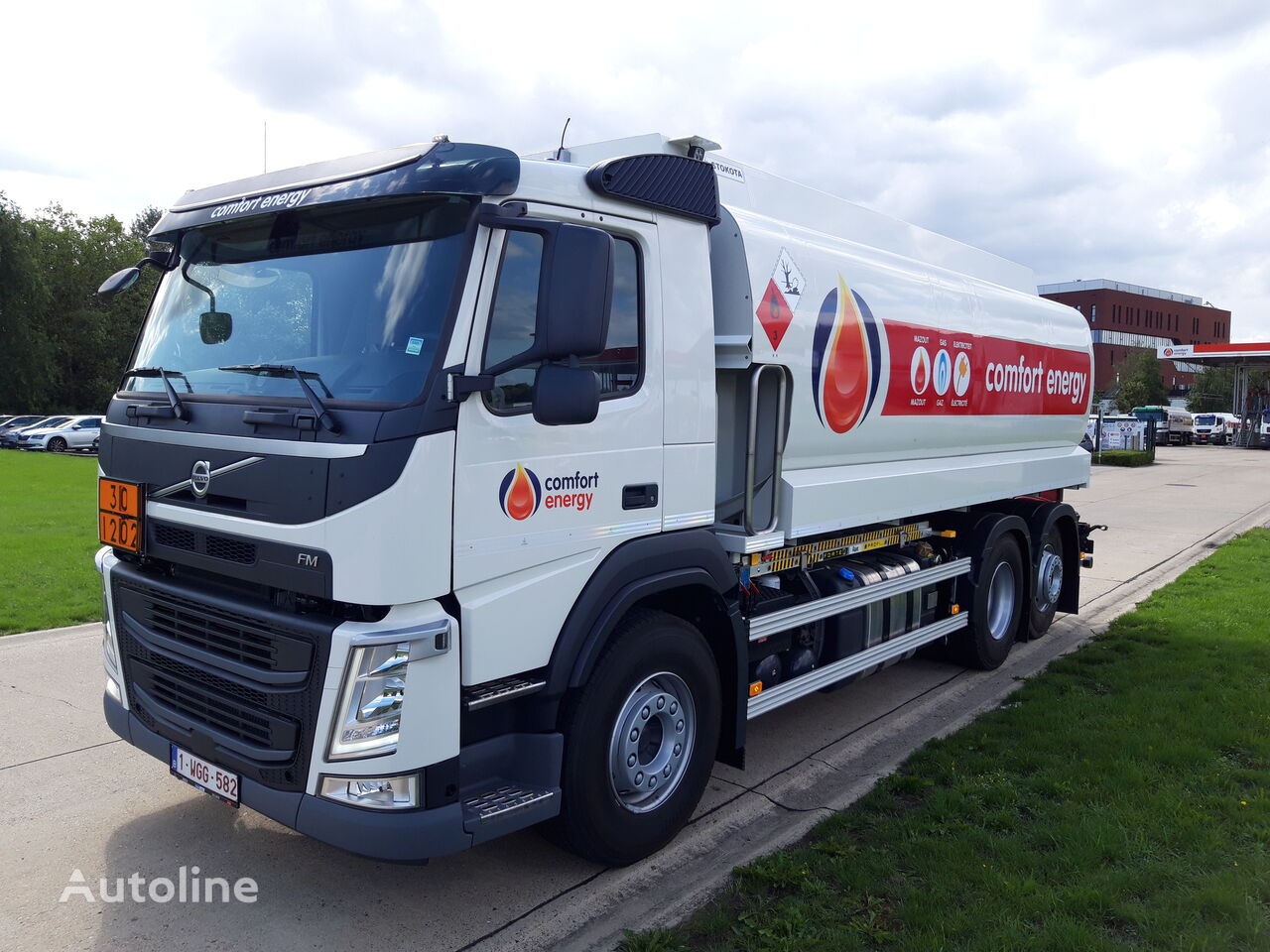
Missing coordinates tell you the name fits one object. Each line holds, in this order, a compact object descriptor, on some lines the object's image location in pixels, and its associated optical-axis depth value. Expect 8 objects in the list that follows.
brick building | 78.38
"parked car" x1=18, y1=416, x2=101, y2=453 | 36.69
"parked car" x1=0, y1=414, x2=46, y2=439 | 39.94
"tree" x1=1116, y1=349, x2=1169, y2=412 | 60.97
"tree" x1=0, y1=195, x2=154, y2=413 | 48.00
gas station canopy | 46.34
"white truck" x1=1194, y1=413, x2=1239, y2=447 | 53.78
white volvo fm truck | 3.19
